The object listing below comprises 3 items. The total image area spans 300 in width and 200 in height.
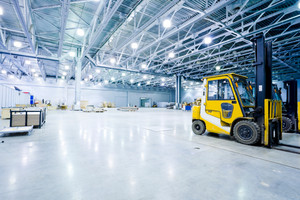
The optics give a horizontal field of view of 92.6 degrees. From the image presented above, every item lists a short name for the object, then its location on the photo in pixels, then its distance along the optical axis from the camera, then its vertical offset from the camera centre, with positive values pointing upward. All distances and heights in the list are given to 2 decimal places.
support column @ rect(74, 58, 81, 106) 16.83 +1.95
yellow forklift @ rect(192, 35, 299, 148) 4.02 -0.08
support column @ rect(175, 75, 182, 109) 24.28 +2.46
